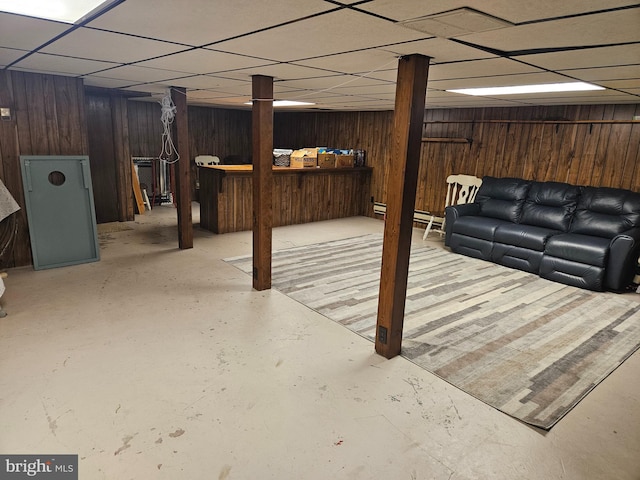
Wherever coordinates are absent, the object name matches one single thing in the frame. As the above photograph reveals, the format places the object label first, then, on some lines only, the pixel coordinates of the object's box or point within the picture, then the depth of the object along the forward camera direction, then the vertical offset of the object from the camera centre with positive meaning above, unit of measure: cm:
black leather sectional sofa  417 -86
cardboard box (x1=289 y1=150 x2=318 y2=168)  700 -27
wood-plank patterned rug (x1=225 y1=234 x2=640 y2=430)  261 -140
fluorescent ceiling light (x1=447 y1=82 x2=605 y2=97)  337 +56
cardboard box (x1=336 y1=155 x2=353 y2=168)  743 -28
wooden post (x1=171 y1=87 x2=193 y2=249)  480 -41
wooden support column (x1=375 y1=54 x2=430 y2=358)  246 -31
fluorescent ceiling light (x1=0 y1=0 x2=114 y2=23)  175 +54
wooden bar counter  609 -86
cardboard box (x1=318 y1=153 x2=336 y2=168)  715 -27
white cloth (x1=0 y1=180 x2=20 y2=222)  392 -69
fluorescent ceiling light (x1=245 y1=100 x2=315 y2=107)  615 +61
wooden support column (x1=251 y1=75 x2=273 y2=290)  351 -31
